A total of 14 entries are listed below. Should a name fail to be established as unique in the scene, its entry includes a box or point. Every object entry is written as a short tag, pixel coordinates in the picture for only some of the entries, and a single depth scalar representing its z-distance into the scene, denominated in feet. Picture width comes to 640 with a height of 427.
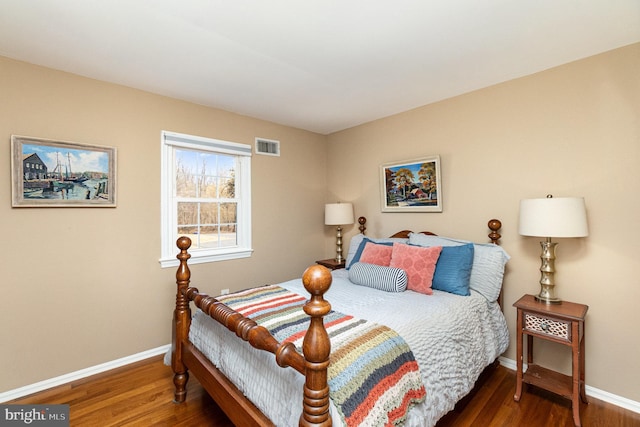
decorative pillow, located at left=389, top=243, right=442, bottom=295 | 7.50
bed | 3.71
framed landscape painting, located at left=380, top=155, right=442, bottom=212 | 9.77
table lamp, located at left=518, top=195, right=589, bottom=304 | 6.29
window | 9.36
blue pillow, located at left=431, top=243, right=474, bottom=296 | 7.38
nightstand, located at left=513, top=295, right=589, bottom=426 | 6.05
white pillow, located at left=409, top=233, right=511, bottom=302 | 7.55
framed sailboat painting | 6.97
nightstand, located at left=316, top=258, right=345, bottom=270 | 11.43
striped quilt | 3.84
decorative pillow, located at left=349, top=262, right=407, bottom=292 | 7.50
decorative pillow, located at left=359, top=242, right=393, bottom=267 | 8.78
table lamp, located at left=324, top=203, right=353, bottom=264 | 11.73
